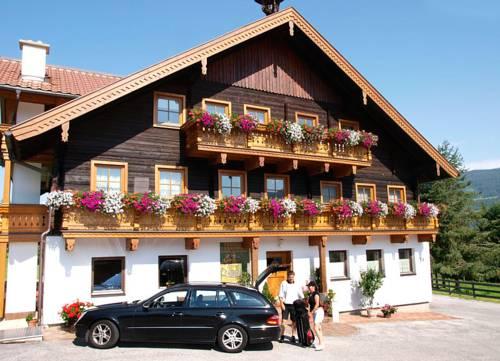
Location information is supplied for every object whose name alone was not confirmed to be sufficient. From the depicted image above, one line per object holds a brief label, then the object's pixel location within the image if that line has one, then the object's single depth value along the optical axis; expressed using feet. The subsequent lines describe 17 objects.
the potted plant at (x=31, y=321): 43.50
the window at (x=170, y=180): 53.33
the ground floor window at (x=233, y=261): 55.42
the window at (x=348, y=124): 69.64
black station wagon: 35.91
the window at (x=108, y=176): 49.57
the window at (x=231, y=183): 57.52
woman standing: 39.11
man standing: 41.45
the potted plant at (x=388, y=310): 60.95
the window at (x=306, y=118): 65.51
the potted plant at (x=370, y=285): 62.03
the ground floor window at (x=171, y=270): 51.29
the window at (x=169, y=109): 54.95
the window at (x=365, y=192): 69.56
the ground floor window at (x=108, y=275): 47.83
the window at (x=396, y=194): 73.01
